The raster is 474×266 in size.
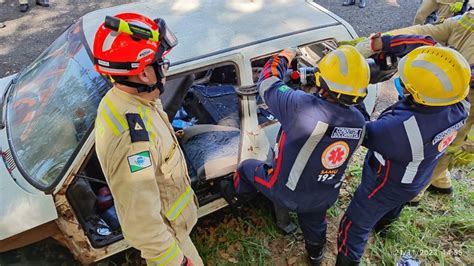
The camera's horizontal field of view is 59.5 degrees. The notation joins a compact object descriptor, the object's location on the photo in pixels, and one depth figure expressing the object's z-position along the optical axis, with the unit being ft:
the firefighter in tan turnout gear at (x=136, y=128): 6.07
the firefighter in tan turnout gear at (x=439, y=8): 14.15
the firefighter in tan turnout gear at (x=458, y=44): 11.09
